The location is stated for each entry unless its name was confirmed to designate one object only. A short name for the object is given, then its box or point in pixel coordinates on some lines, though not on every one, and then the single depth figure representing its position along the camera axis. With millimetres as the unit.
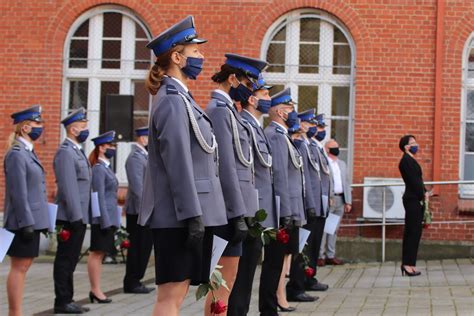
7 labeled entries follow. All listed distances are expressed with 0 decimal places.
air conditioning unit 19781
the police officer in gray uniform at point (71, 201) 11875
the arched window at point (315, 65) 20375
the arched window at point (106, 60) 20703
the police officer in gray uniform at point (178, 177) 6863
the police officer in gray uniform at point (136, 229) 14430
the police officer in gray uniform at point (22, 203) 10477
